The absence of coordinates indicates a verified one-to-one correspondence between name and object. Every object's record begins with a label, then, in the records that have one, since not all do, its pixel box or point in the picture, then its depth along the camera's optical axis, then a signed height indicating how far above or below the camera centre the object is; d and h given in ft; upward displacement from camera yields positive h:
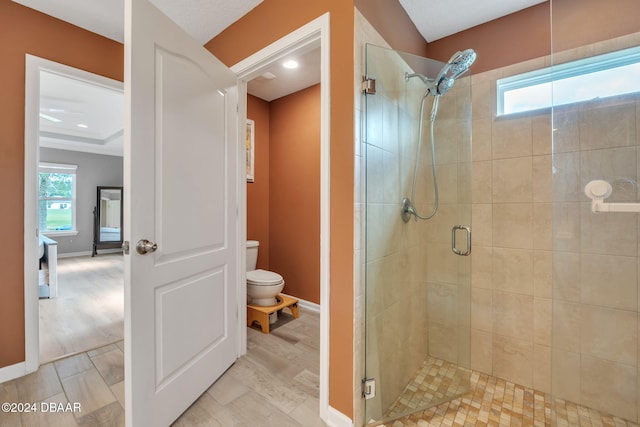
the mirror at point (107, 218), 20.38 -0.30
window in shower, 4.13 +2.28
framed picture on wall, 9.72 +2.49
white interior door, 3.82 -0.01
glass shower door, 4.61 -0.58
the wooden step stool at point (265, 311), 7.73 -2.99
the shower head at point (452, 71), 4.65 +2.76
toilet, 7.81 -2.18
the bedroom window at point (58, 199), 18.34 +1.11
